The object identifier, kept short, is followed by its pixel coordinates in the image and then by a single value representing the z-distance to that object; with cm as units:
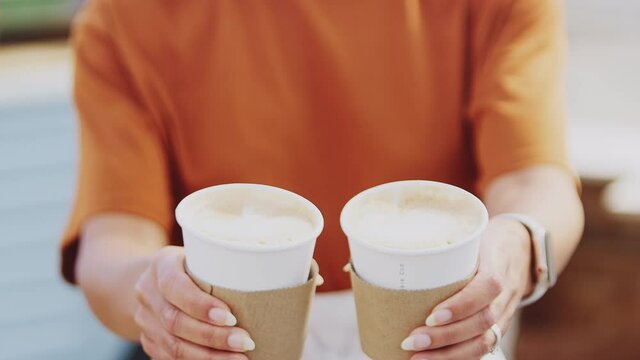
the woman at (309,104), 132
